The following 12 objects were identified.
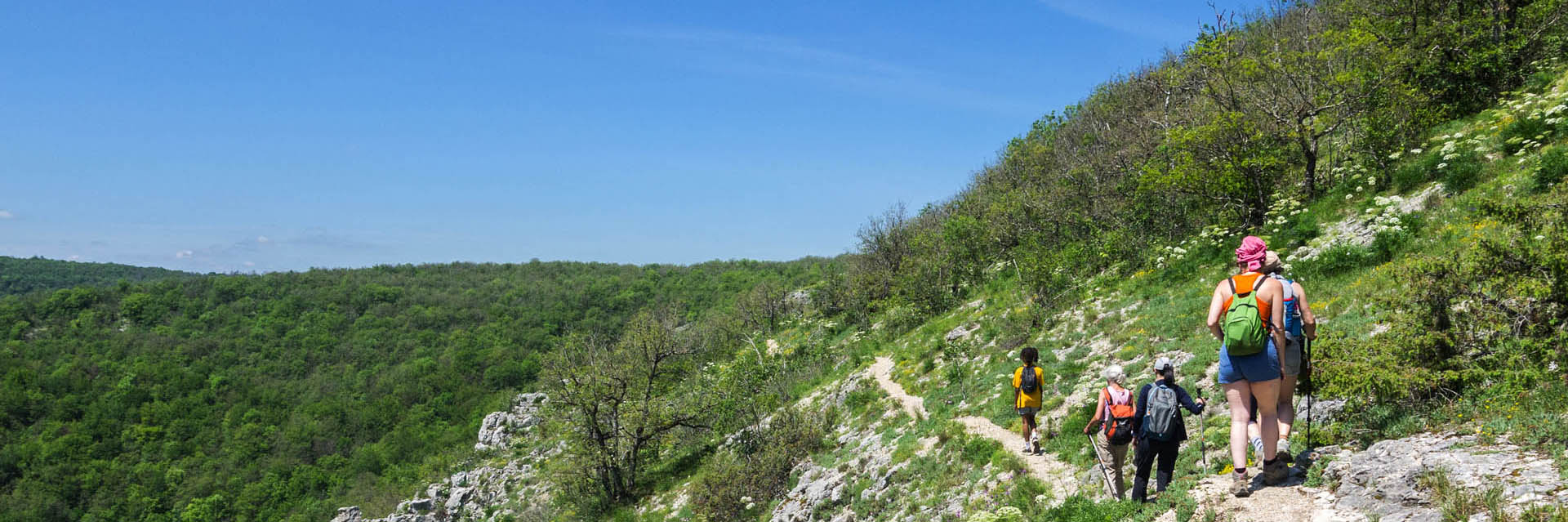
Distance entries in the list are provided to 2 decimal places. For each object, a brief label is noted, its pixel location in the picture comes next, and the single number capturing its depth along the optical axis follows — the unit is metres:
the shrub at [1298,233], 14.82
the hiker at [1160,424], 6.53
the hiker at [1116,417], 7.50
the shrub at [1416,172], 13.93
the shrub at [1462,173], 12.64
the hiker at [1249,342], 5.79
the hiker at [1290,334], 5.93
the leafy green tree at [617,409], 24.19
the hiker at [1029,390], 11.11
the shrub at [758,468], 17.96
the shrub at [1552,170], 10.43
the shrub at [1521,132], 12.38
